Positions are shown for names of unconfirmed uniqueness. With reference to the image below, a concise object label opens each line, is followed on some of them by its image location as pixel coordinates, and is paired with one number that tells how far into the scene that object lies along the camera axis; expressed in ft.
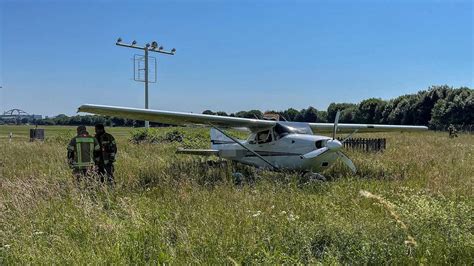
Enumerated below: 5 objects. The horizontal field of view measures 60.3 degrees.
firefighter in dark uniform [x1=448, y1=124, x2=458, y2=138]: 109.70
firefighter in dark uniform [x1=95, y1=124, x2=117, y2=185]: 29.30
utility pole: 106.93
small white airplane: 33.53
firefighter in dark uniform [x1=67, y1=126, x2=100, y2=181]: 27.20
